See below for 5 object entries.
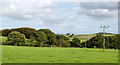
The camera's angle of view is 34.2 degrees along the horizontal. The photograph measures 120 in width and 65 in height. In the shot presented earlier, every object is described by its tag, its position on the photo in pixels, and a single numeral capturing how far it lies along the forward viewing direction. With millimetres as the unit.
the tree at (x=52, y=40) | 115750
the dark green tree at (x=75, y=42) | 126119
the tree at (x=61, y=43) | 119531
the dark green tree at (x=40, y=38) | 111062
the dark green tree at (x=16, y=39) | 106388
